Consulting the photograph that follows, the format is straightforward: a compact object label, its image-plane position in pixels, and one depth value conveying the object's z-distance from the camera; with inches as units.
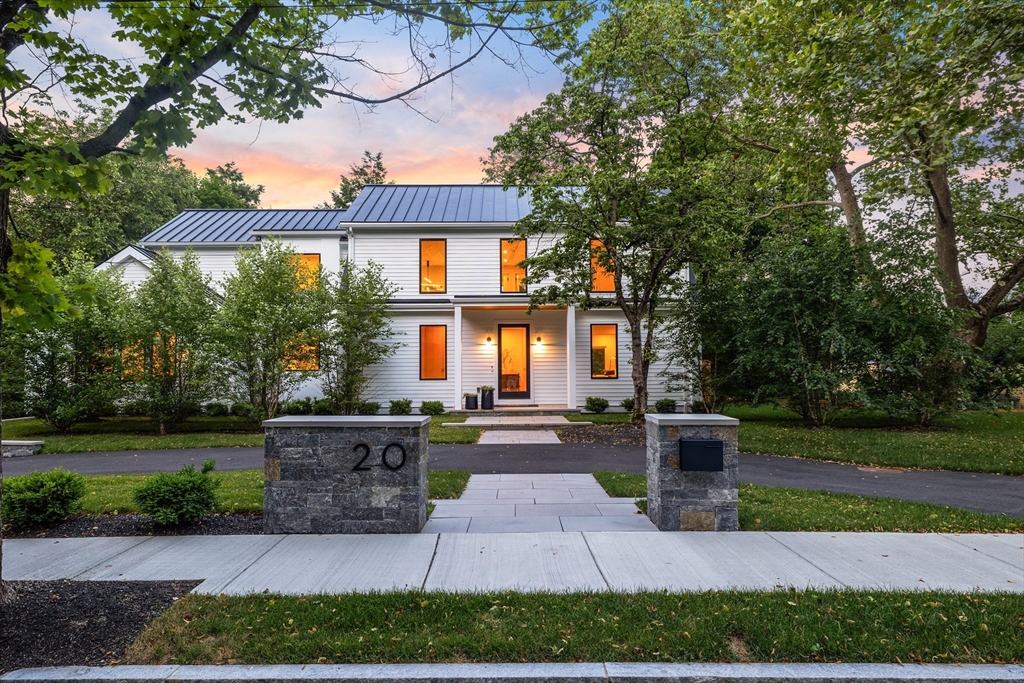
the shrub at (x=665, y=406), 623.5
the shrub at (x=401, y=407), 625.9
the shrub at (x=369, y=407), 622.7
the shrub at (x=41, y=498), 208.8
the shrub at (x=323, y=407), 601.0
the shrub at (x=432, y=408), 637.9
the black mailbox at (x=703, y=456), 205.0
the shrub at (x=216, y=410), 618.1
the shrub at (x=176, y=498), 207.2
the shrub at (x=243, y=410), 533.3
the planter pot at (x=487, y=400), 653.3
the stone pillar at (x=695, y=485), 209.0
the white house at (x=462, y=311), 659.4
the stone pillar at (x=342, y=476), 206.4
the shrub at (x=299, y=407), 597.7
